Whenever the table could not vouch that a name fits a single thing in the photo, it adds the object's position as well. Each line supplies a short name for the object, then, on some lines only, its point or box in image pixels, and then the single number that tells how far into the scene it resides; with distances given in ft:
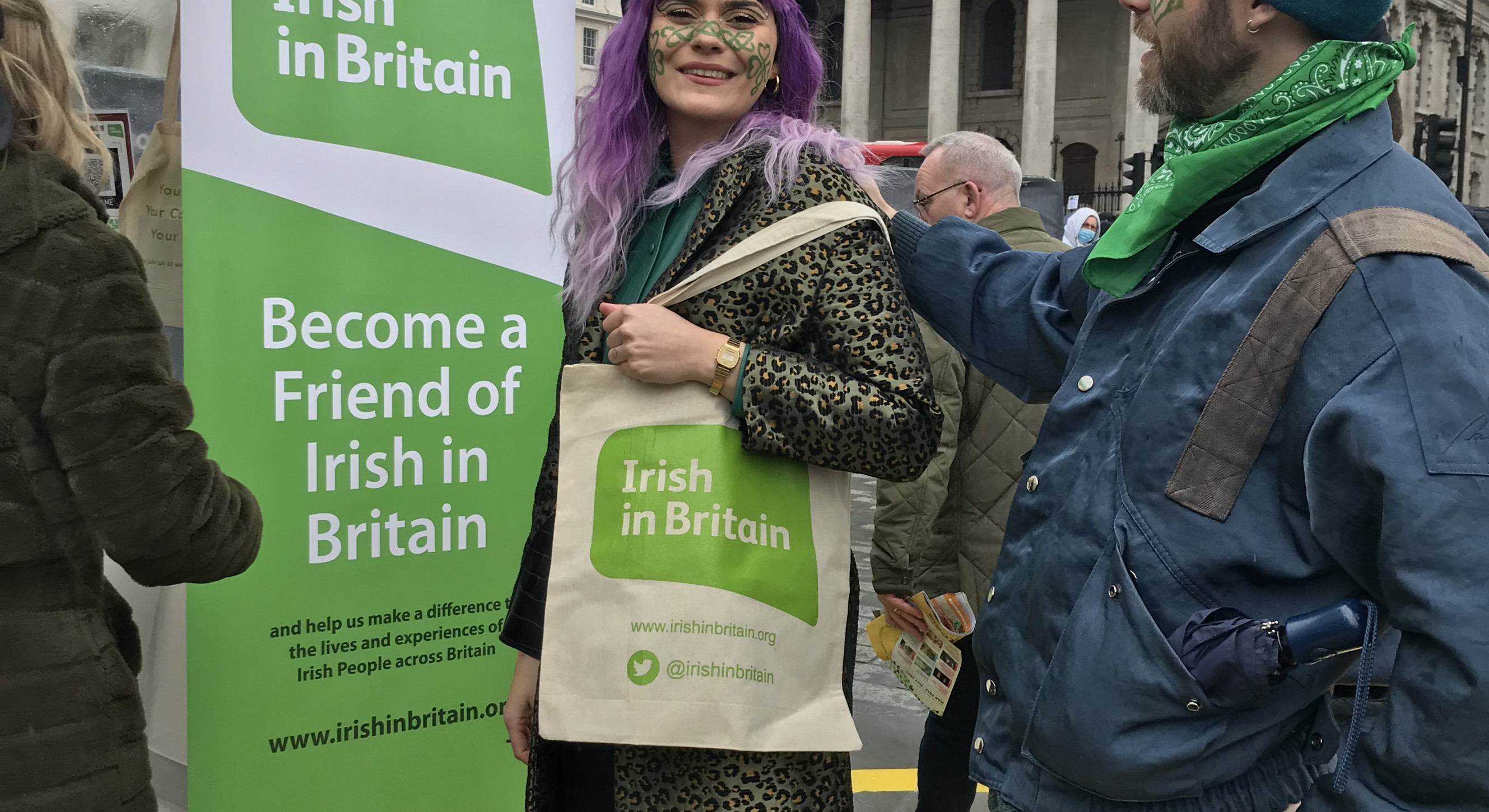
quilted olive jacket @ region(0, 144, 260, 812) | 5.19
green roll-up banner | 7.87
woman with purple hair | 5.49
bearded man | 3.76
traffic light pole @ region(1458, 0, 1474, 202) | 60.08
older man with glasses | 10.61
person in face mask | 44.52
